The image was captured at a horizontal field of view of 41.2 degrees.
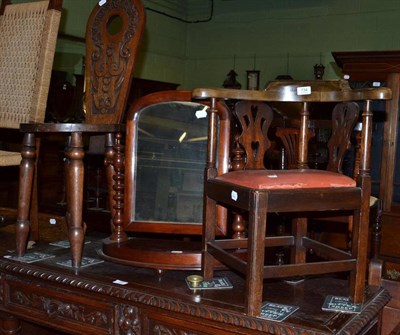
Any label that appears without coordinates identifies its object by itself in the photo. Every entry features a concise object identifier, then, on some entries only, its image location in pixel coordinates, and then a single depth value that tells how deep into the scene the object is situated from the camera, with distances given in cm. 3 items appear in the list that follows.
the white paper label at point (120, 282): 166
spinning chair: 176
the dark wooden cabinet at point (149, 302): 143
